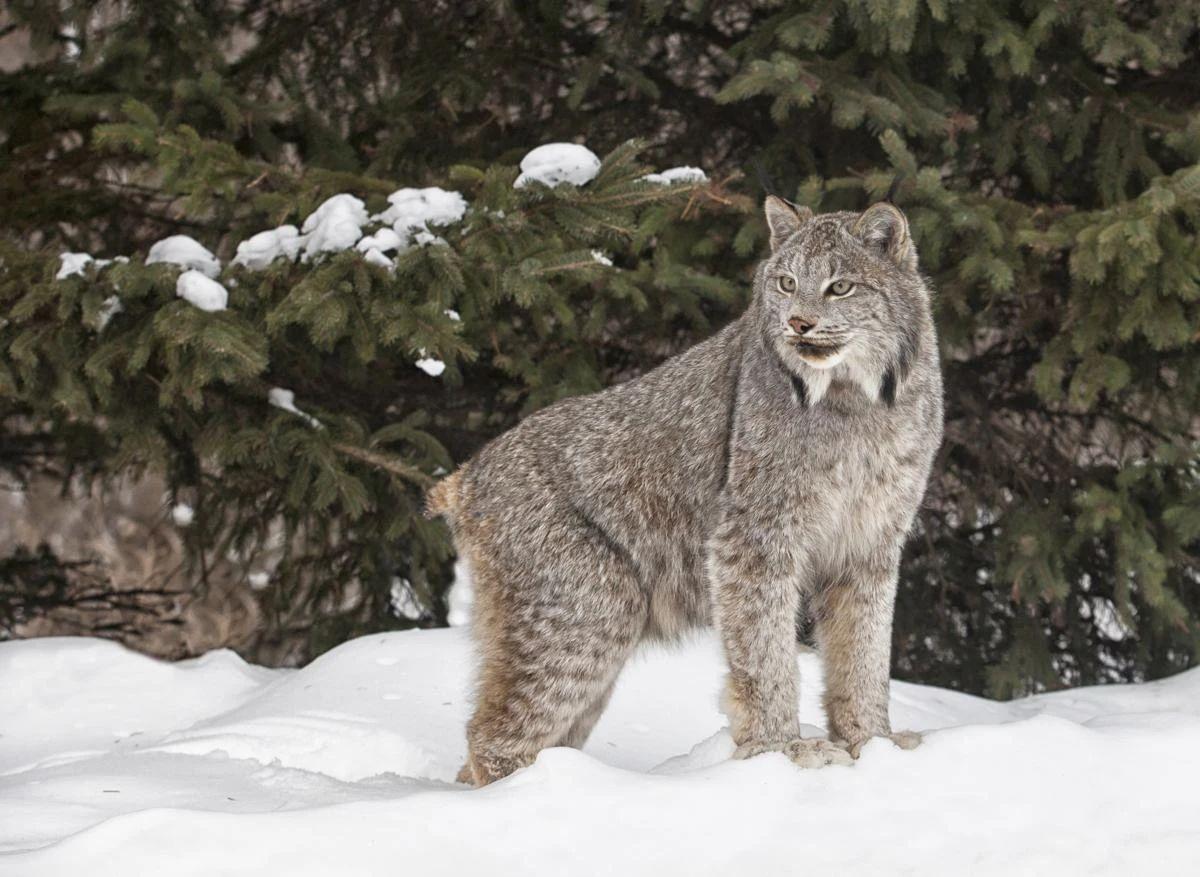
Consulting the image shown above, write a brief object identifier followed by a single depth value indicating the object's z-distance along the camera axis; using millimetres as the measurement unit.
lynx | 8469
